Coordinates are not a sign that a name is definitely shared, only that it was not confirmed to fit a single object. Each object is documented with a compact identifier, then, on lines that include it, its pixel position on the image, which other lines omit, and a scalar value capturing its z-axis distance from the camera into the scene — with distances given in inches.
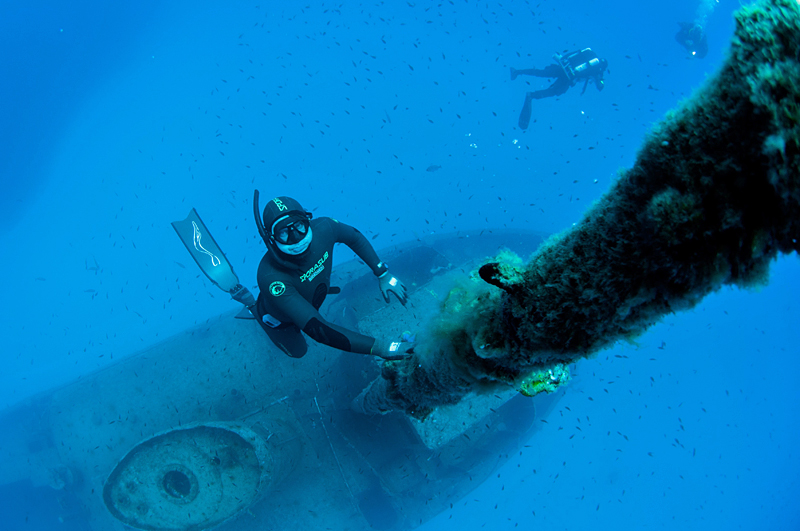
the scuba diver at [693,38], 608.7
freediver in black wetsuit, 125.6
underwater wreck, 33.4
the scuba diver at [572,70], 435.5
